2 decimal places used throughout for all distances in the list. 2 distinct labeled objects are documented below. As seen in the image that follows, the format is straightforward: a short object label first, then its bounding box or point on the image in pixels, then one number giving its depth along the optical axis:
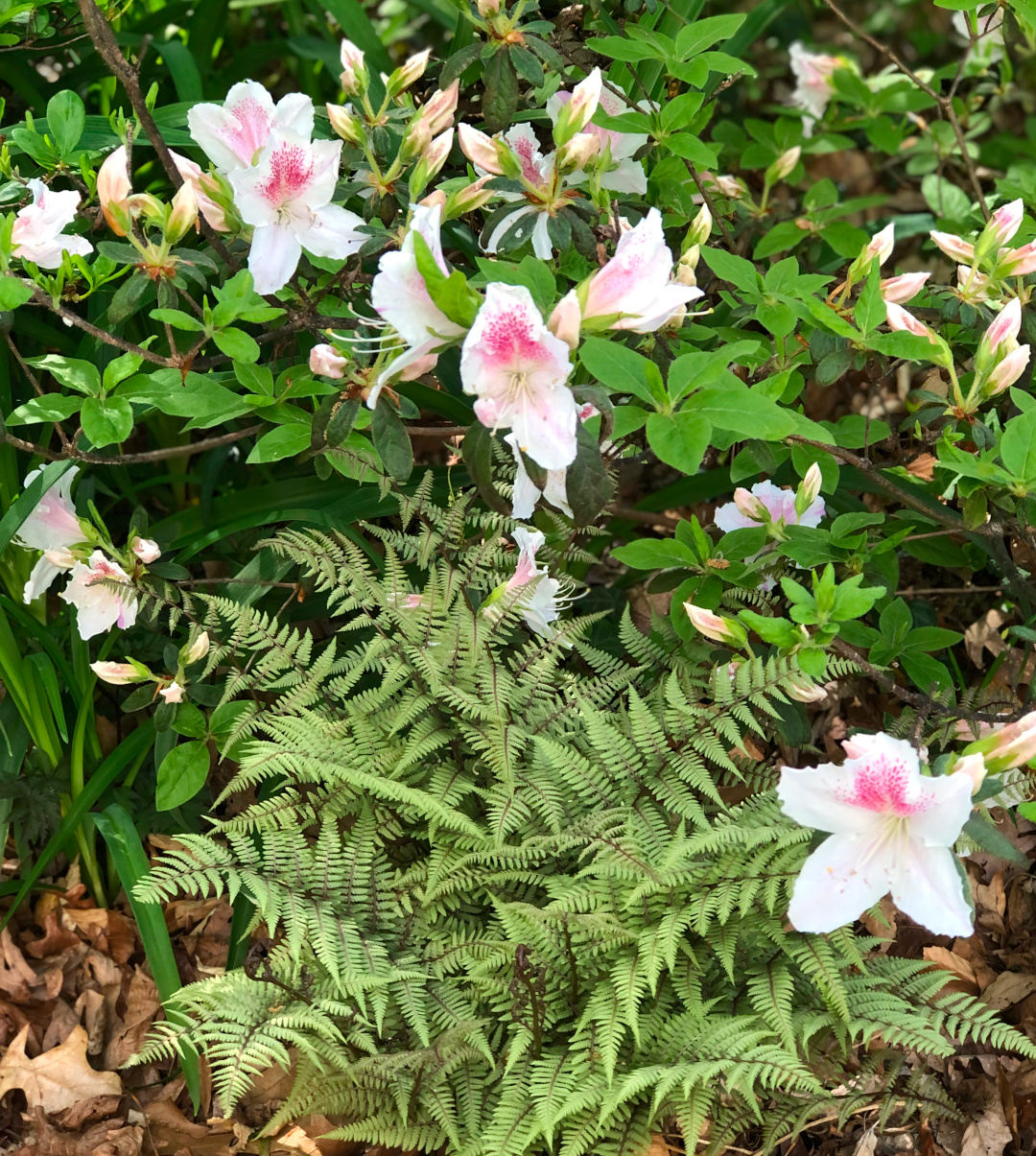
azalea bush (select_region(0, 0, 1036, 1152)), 0.63
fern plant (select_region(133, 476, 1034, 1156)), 0.68
